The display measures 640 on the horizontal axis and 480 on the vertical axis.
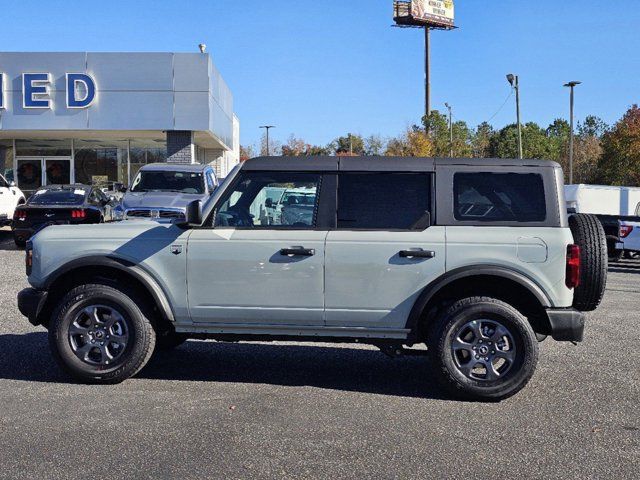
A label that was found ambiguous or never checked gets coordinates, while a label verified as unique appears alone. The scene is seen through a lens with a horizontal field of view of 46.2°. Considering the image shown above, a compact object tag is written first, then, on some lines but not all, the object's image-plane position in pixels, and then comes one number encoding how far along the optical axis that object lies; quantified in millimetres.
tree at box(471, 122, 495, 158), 64613
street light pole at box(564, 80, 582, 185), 42906
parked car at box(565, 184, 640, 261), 20266
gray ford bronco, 5816
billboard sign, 67375
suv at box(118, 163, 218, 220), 14367
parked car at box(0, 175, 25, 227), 19938
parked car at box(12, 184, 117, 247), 16656
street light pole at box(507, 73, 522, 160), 37406
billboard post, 67188
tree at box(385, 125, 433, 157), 46406
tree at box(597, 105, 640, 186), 41322
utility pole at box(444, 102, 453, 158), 47500
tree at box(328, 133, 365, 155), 80938
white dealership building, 23719
